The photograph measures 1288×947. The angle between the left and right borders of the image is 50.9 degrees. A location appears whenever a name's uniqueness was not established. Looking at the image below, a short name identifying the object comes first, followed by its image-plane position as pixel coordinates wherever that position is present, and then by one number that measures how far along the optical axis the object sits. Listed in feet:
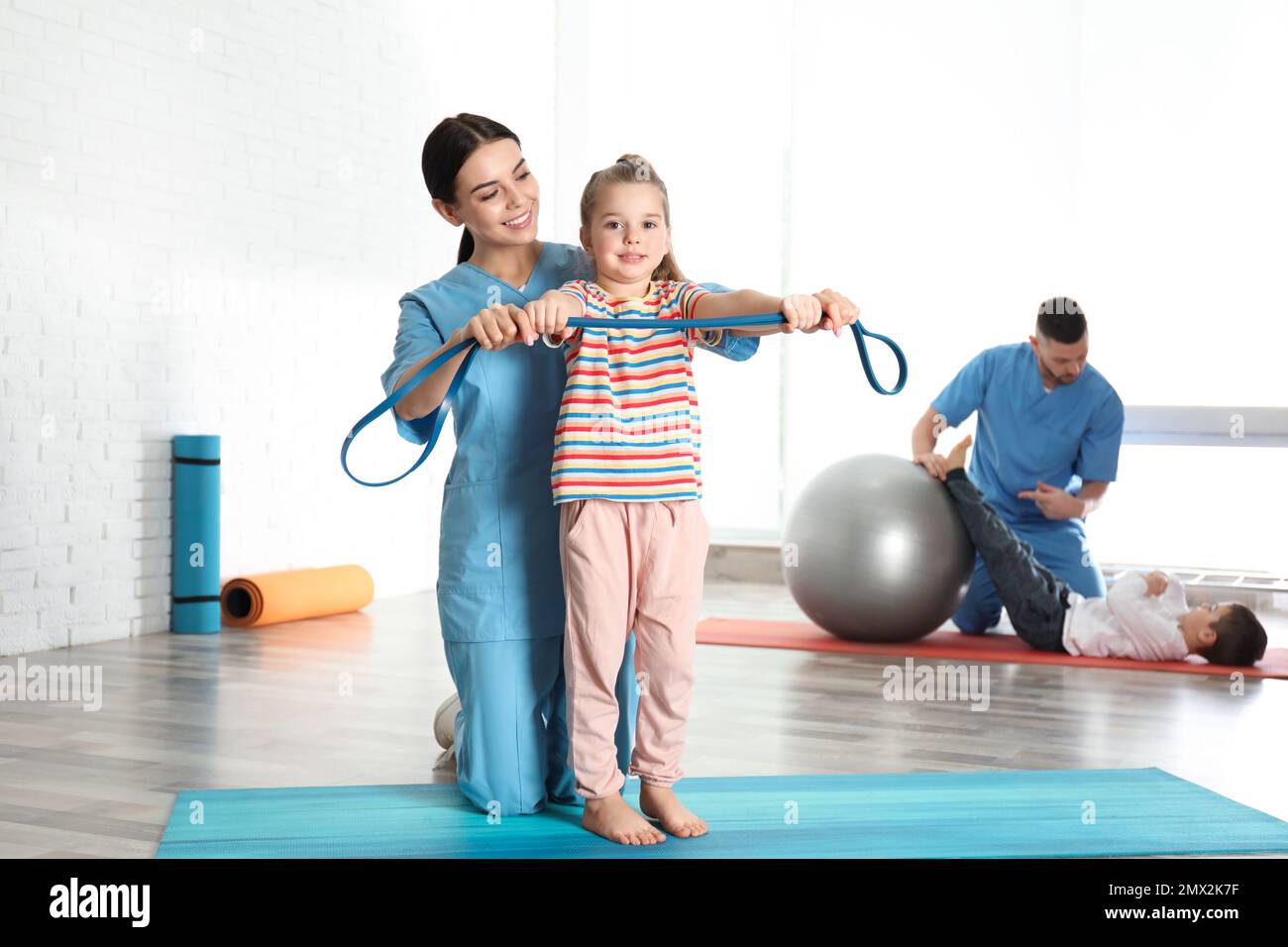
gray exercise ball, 14.10
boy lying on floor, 13.42
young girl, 7.14
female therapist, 7.71
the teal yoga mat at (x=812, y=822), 7.04
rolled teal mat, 15.42
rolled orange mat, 15.97
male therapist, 15.10
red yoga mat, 13.35
